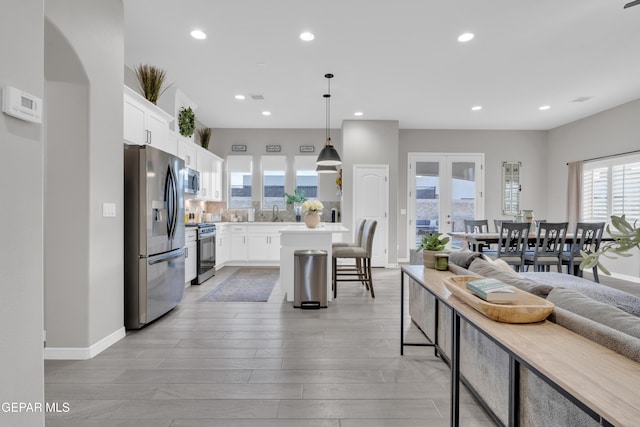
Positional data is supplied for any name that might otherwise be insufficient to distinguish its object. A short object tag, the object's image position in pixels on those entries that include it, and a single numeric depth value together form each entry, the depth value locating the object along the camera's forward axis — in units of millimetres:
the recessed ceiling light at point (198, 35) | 3387
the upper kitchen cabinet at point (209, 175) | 5953
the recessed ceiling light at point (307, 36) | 3390
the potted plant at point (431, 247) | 2420
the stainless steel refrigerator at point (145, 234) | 2975
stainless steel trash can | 3713
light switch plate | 2636
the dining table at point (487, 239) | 4523
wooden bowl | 1244
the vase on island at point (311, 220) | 4246
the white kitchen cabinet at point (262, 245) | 6547
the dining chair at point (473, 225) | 5549
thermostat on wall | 1181
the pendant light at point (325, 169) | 5312
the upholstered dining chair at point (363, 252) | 4182
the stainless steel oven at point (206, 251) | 4922
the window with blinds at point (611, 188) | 5316
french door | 7184
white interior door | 6547
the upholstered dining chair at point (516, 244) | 4223
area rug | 4164
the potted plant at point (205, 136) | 6512
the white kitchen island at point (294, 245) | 3953
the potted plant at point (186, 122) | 5094
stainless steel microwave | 5144
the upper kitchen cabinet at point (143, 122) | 3166
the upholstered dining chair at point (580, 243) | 4277
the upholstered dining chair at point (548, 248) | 4289
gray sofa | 1093
